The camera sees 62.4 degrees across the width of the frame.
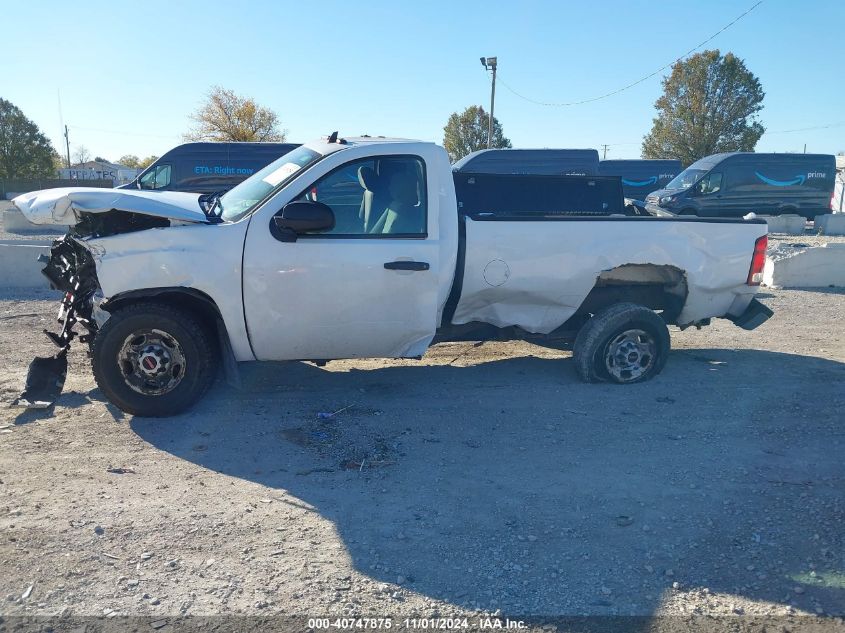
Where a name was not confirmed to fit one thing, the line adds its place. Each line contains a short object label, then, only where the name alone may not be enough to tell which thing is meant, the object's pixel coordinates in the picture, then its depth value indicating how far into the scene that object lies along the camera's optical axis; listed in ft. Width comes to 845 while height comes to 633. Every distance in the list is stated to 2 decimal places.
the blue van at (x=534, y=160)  77.00
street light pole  112.13
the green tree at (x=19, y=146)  176.04
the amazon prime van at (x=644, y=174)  92.68
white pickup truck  16.44
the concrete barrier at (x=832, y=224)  77.10
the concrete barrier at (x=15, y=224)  74.74
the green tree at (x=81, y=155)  328.25
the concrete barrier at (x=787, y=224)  78.48
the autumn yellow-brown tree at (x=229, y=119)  157.17
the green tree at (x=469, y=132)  168.45
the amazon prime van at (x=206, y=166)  66.69
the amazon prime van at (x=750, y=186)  75.41
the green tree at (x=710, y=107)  135.64
